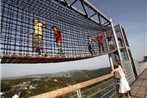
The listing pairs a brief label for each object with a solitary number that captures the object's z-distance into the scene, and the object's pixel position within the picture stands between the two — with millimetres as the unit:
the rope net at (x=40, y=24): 1540
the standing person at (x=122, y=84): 2017
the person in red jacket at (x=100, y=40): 3437
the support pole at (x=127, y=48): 4013
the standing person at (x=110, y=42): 3632
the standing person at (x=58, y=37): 2382
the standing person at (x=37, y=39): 1978
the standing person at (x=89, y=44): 3029
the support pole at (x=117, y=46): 3045
